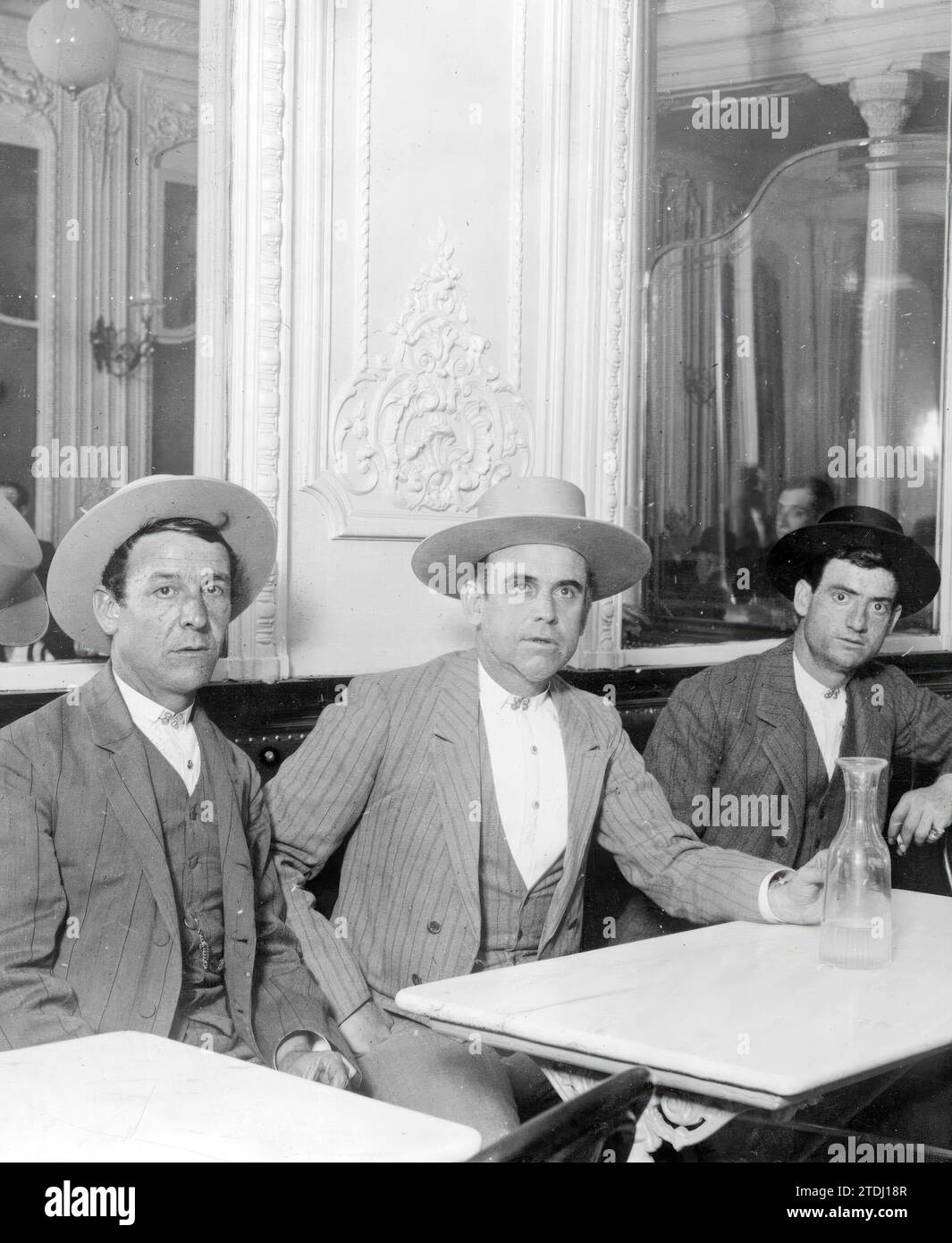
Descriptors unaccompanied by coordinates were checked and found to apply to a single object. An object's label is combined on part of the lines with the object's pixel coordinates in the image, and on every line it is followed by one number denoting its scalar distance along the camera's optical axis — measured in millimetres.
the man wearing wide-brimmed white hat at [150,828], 2119
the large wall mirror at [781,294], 4445
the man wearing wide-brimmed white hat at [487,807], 2641
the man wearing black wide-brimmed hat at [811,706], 3461
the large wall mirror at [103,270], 2875
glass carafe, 2215
